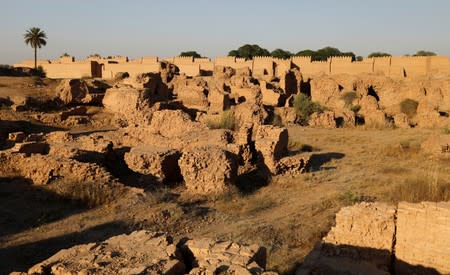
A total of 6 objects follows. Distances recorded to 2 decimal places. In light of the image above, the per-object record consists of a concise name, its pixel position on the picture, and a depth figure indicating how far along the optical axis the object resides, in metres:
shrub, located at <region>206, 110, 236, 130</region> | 14.73
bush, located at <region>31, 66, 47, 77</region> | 30.79
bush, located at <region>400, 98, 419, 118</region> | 22.59
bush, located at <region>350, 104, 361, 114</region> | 23.08
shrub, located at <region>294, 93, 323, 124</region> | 20.88
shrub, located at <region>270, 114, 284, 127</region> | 18.66
